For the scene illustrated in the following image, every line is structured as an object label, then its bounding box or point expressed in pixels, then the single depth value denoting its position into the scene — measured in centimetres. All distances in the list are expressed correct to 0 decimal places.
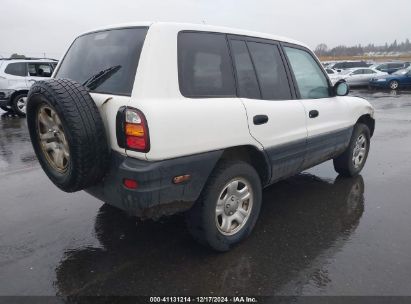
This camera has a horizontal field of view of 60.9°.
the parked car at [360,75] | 2194
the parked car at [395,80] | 2097
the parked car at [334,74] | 2086
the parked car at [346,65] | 2519
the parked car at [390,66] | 2505
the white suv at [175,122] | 247
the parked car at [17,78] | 1138
